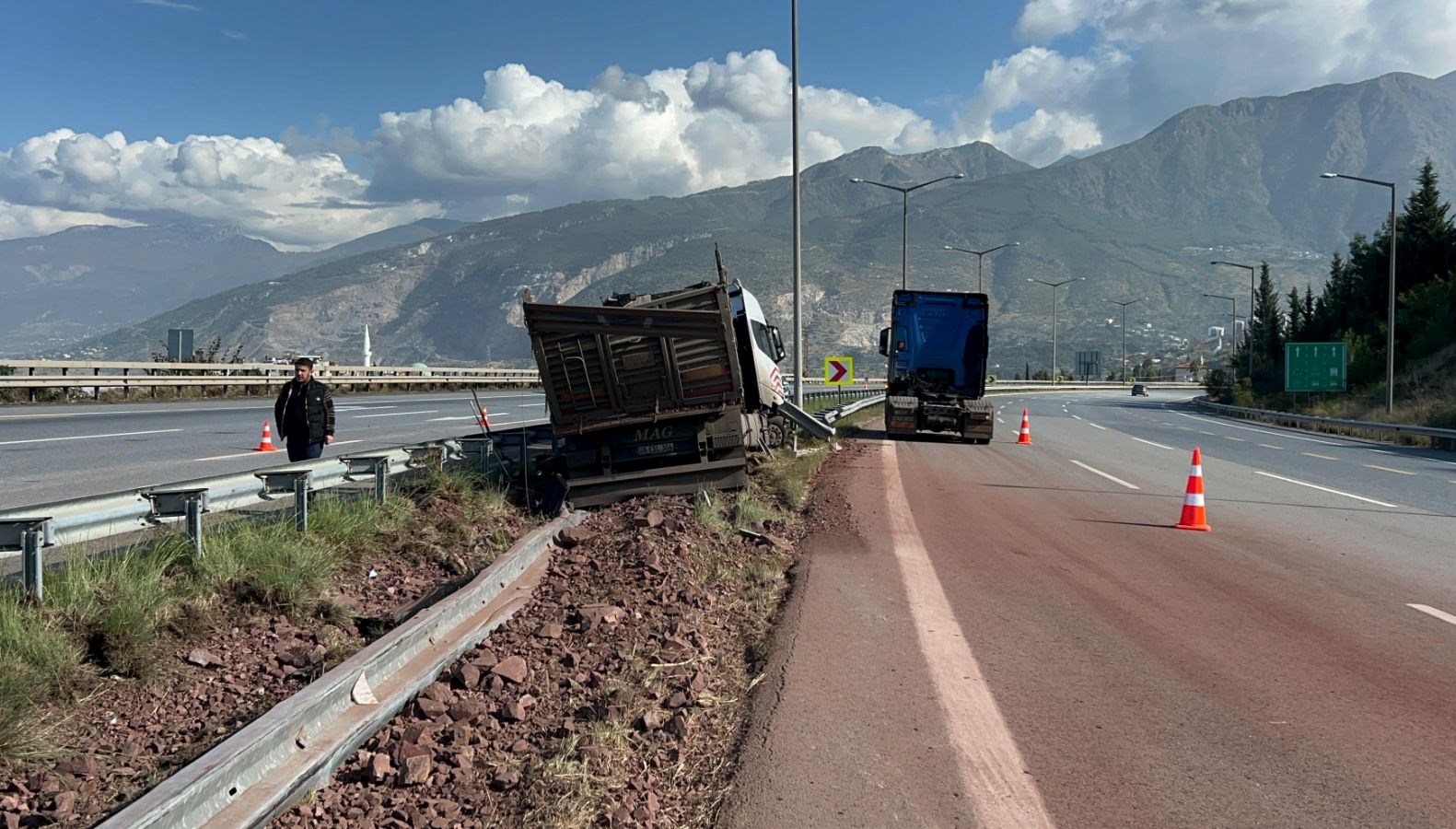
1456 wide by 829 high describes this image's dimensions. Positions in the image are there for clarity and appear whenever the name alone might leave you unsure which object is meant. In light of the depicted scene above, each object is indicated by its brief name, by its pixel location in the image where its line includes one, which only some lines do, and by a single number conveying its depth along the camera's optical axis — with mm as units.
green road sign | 41688
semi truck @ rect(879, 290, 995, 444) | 24031
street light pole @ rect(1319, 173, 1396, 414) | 33247
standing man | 10875
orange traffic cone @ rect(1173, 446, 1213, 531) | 11445
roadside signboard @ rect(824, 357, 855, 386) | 28141
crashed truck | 11234
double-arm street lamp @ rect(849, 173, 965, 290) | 40581
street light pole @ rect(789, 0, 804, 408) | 21969
